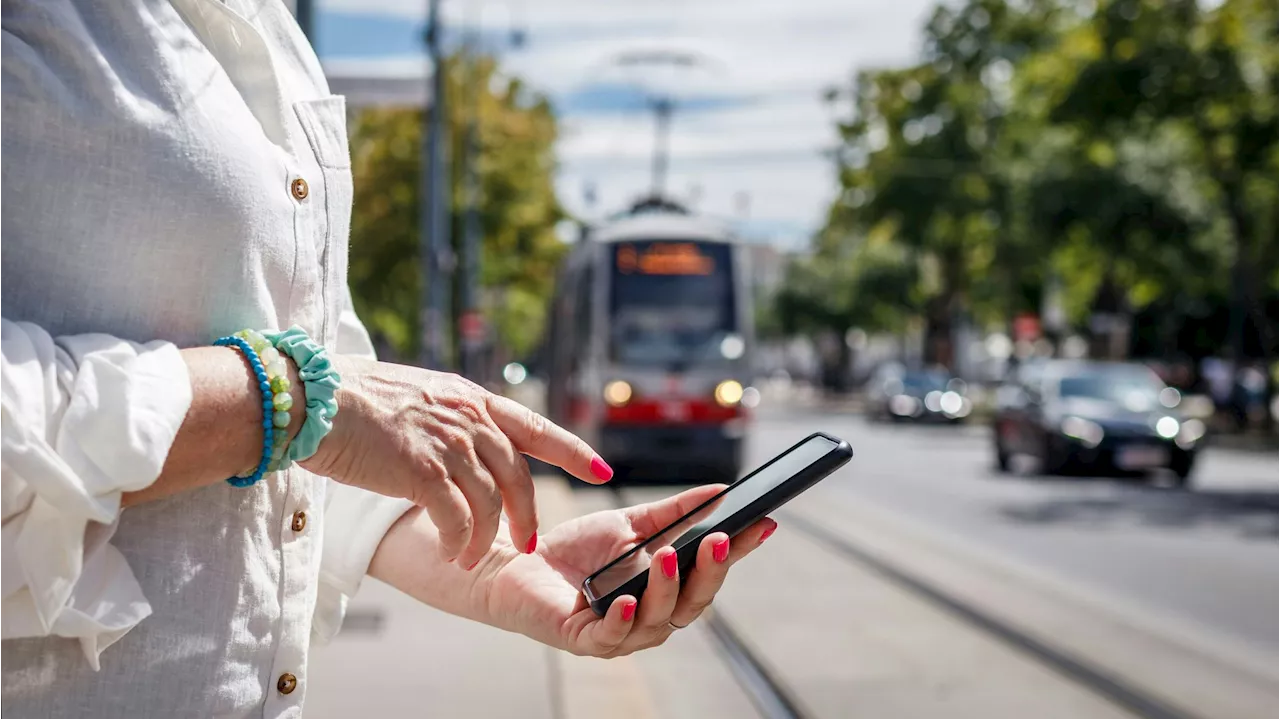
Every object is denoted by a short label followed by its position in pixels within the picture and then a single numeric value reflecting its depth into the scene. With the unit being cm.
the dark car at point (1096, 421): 1772
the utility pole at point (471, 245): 2745
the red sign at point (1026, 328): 3997
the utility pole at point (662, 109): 2859
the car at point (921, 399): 3894
